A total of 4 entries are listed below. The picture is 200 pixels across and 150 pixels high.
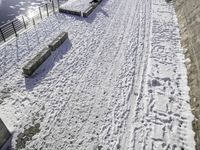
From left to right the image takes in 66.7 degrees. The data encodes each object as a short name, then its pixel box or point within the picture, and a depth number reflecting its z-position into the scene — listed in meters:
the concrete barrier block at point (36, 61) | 6.96
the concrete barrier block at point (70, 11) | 11.58
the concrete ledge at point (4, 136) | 4.74
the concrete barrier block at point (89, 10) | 11.35
